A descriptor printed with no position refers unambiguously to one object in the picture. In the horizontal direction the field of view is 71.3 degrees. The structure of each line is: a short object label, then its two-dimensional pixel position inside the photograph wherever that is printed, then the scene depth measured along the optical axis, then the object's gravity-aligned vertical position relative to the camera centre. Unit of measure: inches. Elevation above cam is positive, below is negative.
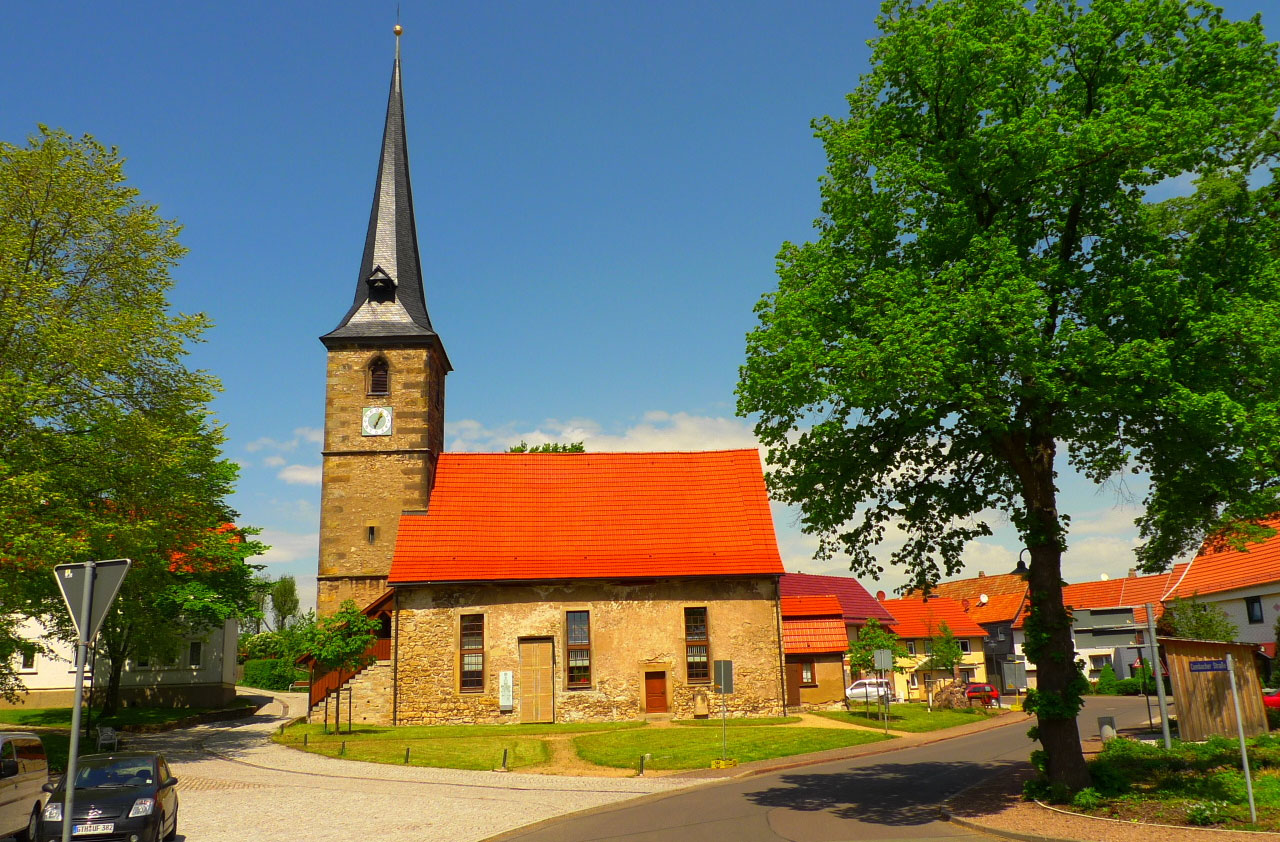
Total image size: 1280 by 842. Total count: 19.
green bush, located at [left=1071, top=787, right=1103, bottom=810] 527.2 -109.7
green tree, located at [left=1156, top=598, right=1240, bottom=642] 1289.4 -22.7
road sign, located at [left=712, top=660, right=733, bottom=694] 896.9 -49.9
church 1227.2 +92.0
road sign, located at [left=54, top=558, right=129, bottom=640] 332.8 +22.1
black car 475.5 -84.6
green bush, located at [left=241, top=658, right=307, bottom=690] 2514.8 -101.5
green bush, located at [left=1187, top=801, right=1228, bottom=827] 478.3 -109.6
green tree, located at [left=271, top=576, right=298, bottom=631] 3829.0 +156.5
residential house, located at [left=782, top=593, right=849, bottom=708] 1445.6 -64.5
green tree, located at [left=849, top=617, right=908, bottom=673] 1401.3 -42.2
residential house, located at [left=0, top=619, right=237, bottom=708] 1644.9 -61.4
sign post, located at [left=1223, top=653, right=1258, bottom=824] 462.3 -78.0
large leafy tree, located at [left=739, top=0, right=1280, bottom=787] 503.2 +192.2
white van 508.4 -80.7
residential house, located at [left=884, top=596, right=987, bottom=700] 2596.0 -34.0
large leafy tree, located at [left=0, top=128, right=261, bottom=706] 815.1 +251.7
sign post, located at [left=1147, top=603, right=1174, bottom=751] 708.7 -47.6
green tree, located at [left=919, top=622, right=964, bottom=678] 1807.3 -77.3
